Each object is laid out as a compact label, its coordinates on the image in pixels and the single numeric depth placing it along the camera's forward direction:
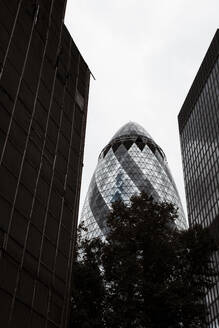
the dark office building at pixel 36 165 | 12.68
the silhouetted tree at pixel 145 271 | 17.14
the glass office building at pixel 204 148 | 40.88
